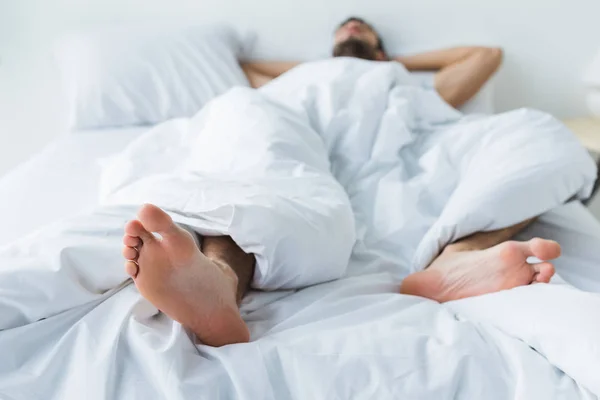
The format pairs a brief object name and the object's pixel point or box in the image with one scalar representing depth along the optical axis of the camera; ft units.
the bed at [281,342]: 2.04
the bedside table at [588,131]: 5.34
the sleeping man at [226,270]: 2.21
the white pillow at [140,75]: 5.75
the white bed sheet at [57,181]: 3.91
